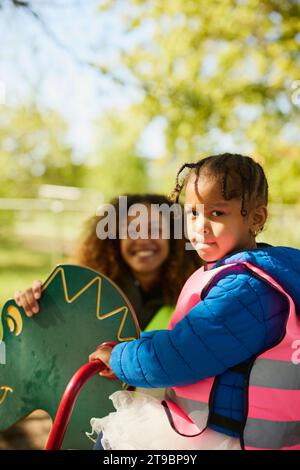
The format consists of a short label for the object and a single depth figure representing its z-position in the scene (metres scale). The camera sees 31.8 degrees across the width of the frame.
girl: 1.22
